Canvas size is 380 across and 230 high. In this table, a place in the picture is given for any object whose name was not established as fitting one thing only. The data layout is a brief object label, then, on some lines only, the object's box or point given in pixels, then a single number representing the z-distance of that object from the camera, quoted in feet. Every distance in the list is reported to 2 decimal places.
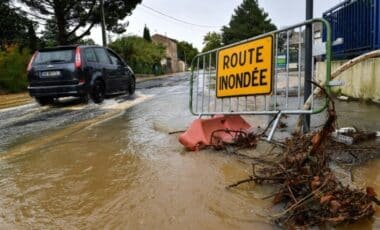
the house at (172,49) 312.97
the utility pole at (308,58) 16.31
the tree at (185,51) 406.62
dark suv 34.40
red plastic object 16.14
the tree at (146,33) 251.31
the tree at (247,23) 258.78
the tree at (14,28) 83.92
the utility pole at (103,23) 99.49
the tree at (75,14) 93.45
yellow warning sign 15.64
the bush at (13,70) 63.52
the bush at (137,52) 138.92
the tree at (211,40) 352.90
